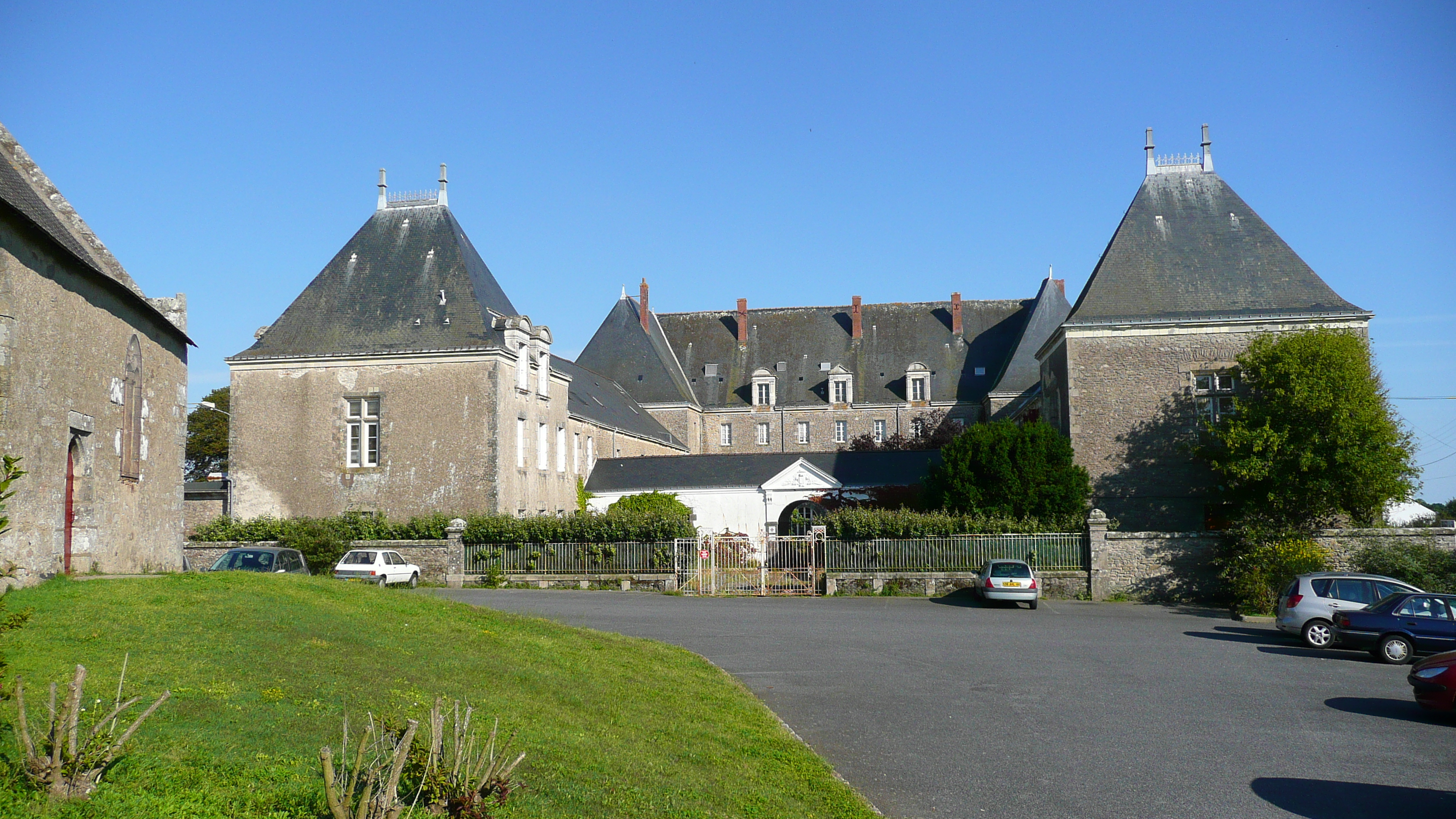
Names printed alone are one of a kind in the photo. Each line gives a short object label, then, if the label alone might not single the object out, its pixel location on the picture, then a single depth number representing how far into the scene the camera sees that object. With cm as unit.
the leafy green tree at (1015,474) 2773
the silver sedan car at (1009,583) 2305
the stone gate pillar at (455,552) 2819
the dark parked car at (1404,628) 1523
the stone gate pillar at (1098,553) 2534
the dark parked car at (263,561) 2069
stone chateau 2964
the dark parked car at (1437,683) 1032
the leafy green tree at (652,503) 3578
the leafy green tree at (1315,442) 2444
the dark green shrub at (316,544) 2828
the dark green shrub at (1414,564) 2170
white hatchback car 2458
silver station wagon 1698
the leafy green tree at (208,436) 5962
